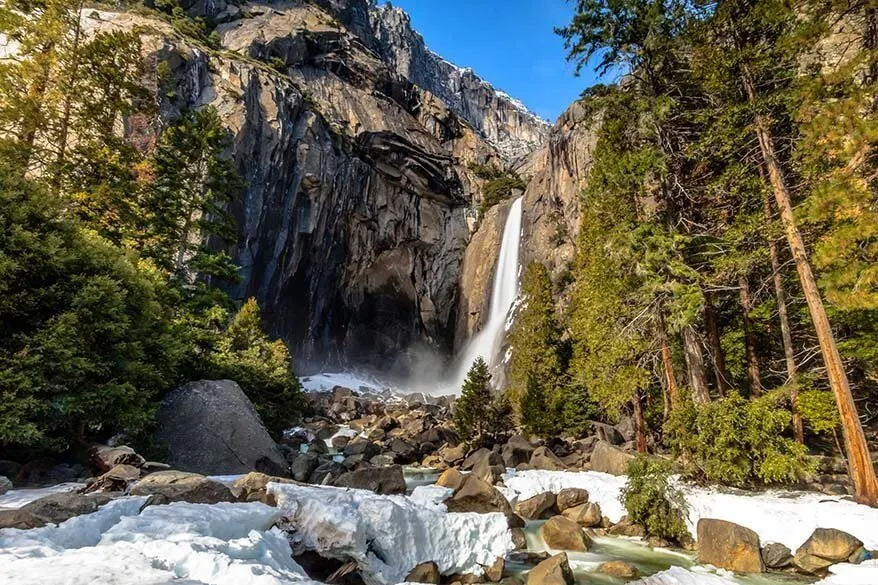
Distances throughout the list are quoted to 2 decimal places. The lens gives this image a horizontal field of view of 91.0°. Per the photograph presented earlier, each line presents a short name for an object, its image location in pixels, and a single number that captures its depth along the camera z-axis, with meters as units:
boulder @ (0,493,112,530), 4.49
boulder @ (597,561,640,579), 7.22
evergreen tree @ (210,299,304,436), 17.90
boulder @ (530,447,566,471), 14.65
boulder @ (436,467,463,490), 10.84
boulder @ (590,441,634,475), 13.02
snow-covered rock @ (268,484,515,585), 6.06
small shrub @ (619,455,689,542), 8.73
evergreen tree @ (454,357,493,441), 19.58
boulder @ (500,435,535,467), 16.21
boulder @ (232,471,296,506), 7.02
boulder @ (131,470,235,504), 6.08
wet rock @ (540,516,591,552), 8.54
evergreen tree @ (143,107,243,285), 16.34
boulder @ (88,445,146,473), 8.08
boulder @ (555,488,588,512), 10.73
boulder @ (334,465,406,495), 10.88
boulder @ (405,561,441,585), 6.48
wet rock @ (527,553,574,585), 6.44
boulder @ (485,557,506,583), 7.04
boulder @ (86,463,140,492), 6.38
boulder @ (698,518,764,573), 7.33
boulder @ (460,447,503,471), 15.36
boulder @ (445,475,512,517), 9.25
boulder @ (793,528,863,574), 6.94
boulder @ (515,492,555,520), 10.52
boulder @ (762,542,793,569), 7.21
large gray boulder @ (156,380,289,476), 11.20
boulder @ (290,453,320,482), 13.48
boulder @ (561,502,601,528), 10.00
